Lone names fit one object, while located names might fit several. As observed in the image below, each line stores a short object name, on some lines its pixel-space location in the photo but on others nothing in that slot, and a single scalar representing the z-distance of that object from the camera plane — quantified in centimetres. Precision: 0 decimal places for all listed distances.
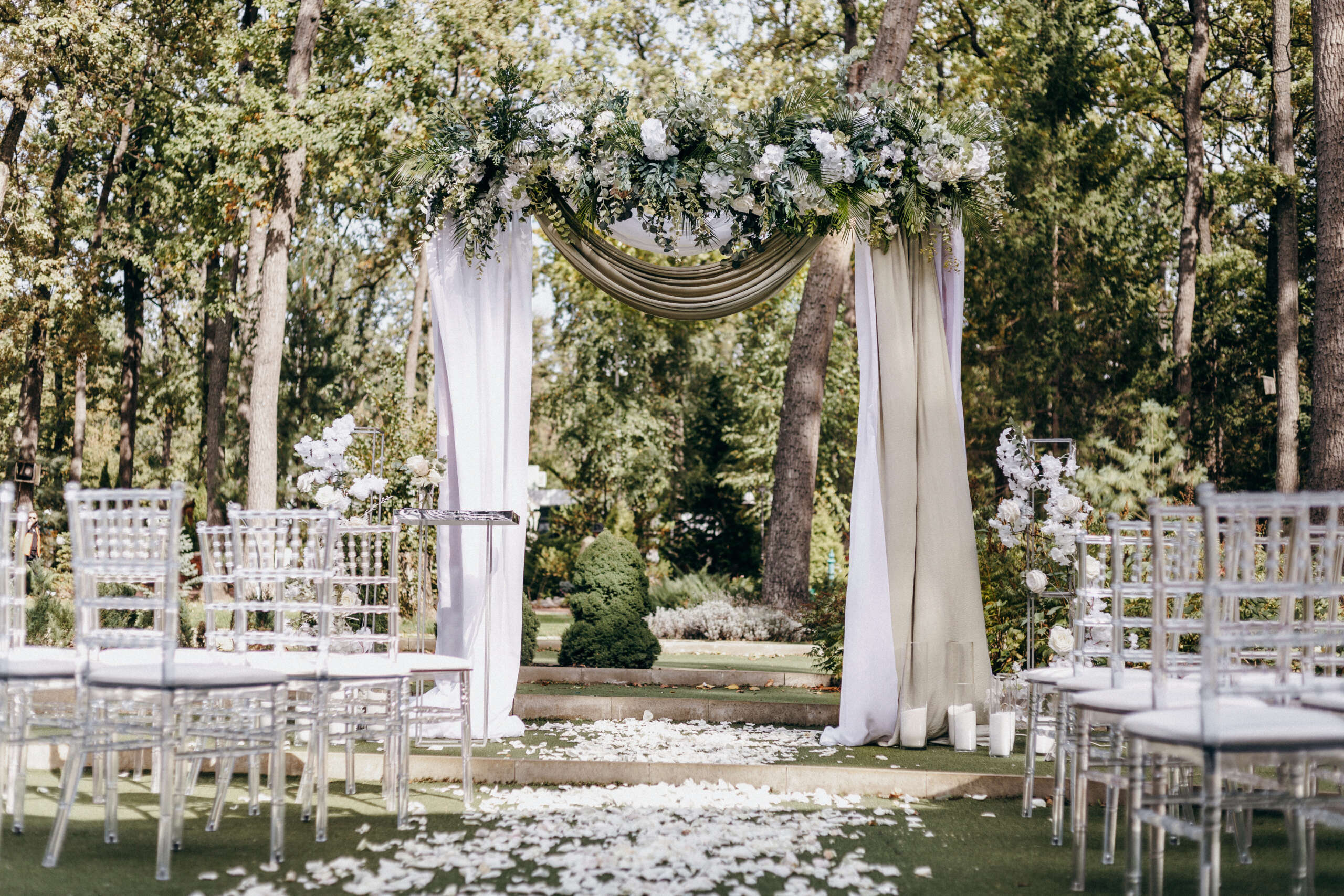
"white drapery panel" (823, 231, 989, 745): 686
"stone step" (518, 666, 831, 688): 924
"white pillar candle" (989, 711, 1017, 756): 654
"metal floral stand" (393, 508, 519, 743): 609
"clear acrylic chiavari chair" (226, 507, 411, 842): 433
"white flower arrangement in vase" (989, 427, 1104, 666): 715
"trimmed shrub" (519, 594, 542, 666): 943
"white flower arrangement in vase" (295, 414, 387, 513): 718
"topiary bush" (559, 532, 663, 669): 964
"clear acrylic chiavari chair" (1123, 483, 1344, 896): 304
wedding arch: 680
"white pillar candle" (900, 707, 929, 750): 677
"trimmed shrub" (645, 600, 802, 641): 1354
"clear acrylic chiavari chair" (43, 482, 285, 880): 381
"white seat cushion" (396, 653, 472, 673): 497
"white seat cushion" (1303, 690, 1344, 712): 361
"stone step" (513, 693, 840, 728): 759
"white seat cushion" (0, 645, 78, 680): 399
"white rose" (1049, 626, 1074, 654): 635
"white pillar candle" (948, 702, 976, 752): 677
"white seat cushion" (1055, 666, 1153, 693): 448
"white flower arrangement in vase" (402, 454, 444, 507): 691
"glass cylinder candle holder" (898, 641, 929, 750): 688
